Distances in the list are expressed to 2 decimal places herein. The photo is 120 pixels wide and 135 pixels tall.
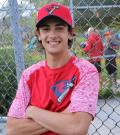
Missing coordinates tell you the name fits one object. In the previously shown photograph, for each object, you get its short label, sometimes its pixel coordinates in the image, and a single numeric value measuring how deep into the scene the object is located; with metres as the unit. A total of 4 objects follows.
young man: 2.22
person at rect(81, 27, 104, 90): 4.59
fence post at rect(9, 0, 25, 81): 2.95
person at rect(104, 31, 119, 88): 5.25
